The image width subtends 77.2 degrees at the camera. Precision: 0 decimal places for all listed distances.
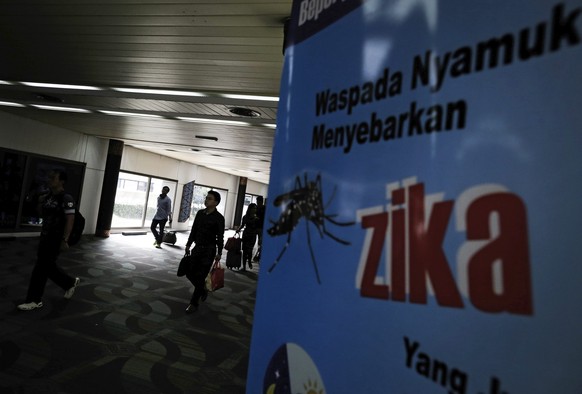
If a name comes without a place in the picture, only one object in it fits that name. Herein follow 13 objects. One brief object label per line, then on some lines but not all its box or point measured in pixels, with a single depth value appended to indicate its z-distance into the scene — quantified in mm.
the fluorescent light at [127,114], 7905
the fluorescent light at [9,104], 8297
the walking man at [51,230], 4422
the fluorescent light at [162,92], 5977
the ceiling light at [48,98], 7284
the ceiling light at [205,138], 9797
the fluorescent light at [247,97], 5614
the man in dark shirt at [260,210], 8965
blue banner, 747
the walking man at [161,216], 11305
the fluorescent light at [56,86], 6312
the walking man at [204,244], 5203
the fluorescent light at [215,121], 7419
